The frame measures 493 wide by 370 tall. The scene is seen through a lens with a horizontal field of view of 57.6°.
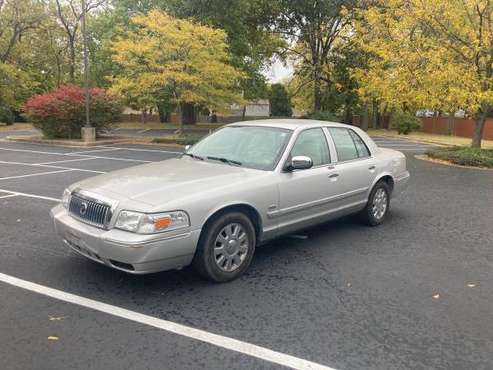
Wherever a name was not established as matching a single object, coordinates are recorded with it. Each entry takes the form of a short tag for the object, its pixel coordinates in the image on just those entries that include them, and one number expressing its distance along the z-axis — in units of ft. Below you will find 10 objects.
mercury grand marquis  12.71
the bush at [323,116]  94.63
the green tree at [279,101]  150.30
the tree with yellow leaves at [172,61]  61.67
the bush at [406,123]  103.55
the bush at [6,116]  107.34
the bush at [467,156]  45.55
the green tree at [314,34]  94.07
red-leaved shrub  64.90
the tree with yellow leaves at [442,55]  46.24
